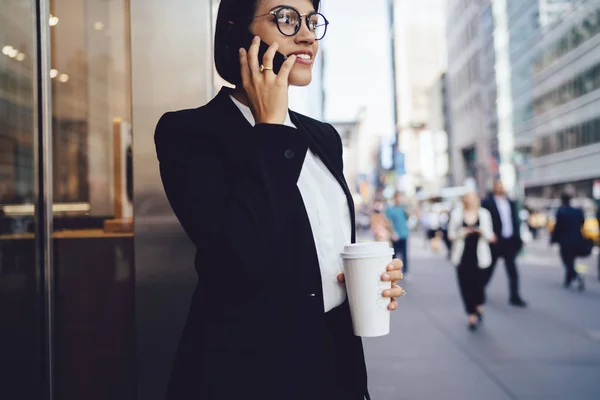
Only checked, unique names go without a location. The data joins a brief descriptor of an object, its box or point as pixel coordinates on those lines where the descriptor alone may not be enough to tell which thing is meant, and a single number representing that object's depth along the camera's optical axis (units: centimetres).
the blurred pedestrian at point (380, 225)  674
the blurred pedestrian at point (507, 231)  863
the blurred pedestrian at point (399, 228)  1228
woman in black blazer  117
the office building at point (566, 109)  3791
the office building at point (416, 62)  8869
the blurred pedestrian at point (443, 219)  2190
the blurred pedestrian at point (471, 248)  716
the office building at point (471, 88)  5581
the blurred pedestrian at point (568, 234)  1038
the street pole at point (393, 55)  9869
